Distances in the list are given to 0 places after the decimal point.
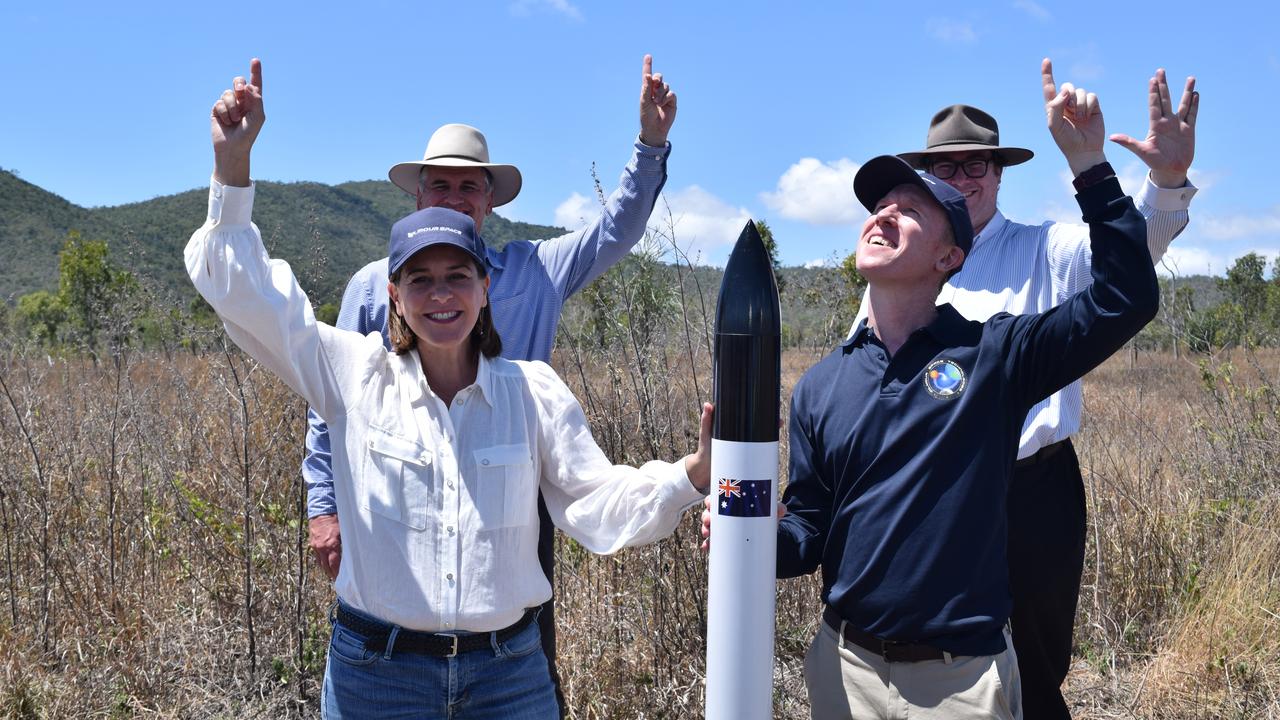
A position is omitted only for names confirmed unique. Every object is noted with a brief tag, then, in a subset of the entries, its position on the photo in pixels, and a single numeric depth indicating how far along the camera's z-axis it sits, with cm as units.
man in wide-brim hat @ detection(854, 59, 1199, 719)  320
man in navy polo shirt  223
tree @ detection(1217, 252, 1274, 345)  3148
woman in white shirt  228
